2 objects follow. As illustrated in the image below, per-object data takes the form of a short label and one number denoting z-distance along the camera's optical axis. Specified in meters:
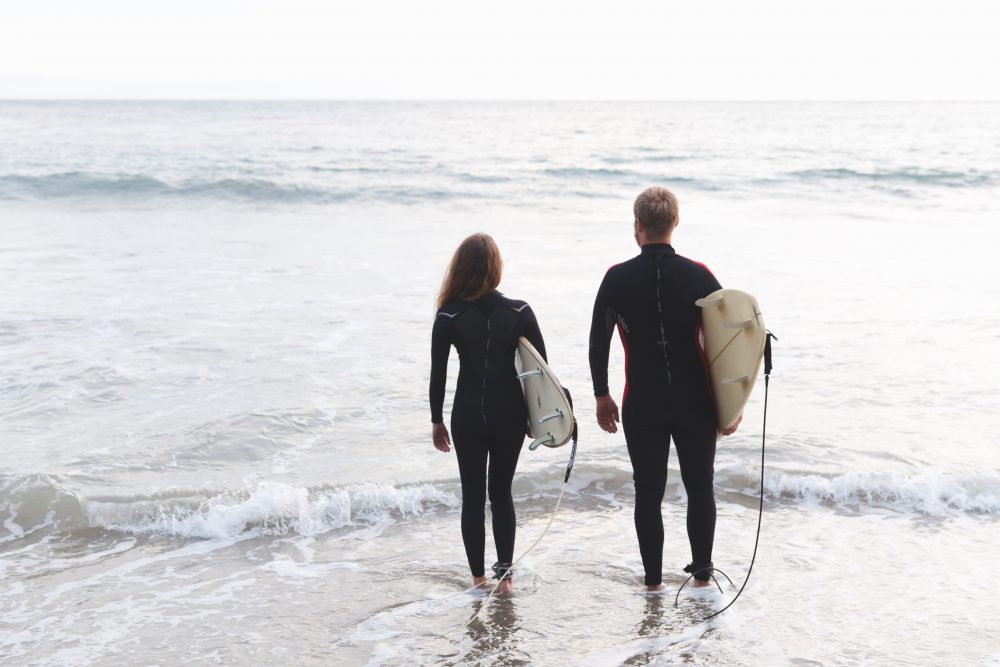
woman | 3.86
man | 3.72
